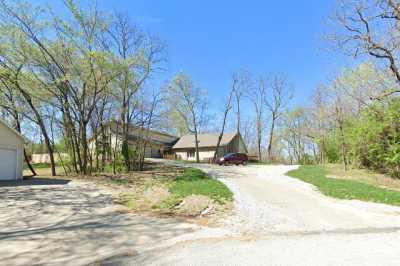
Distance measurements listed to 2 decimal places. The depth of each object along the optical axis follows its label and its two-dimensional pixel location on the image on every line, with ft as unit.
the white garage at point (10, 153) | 52.85
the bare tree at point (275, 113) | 142.15
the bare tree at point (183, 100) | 123.95
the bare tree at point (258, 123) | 147.74
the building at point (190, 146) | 141.90
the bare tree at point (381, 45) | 45.13
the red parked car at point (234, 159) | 98.58
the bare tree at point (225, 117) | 134.47
